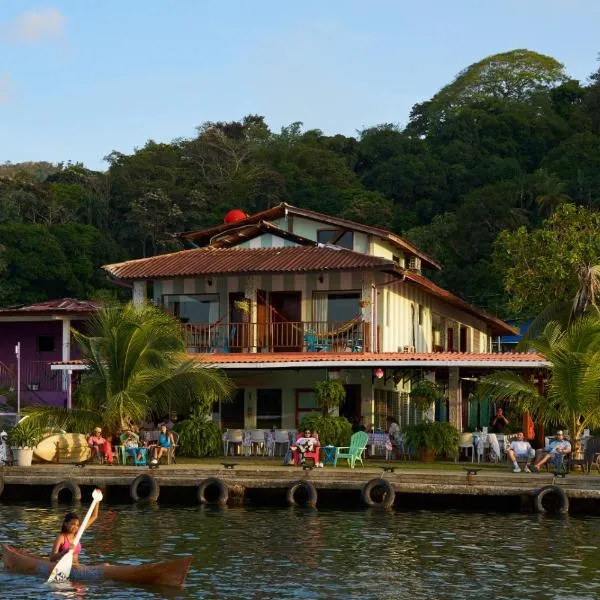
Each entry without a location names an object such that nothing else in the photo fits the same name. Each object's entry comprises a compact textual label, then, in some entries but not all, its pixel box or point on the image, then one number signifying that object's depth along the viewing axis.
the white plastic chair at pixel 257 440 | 36.25
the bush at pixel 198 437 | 34.78
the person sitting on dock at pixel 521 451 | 30.61
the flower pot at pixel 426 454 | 33.81
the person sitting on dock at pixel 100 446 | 32.31
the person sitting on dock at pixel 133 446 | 32.41
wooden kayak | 18.08
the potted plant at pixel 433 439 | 33.62
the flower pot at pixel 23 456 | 31.59
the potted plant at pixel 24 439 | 31.64
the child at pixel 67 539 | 18.78
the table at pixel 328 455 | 32.19
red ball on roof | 45.41
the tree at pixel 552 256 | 46.06
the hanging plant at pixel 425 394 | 35.09
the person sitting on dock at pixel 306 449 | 31.75
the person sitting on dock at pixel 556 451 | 30.55
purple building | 43.84
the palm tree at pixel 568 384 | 31.11
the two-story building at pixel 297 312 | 37.06
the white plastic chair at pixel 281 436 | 35.84
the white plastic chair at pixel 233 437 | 36.47
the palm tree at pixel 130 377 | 33.41
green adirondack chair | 31.84
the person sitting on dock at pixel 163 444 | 31.97
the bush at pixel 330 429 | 33.53
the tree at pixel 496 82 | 105.19
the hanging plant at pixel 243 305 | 38.81
